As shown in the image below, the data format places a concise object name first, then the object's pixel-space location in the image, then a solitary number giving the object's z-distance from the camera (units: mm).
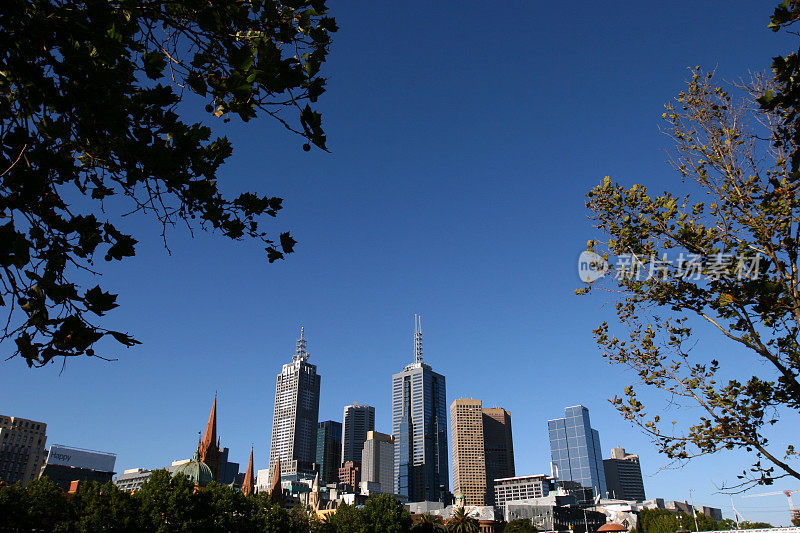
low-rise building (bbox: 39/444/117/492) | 155375
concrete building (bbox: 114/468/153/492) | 187400
